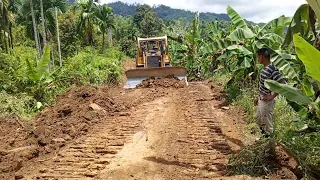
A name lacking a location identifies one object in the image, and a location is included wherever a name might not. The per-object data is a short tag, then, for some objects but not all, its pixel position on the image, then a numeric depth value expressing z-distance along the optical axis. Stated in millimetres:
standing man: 5758
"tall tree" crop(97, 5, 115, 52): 36409
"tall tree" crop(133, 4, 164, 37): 45469
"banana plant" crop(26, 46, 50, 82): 10738
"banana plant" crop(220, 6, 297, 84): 5648
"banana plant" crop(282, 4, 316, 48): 5304
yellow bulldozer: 15359
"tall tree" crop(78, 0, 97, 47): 34125
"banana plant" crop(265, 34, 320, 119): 3799
